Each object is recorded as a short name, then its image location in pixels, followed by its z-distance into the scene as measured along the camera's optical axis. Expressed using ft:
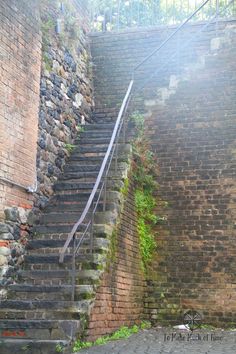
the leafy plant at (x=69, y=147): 31.70
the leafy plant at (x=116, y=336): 20.01
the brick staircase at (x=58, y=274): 19.95
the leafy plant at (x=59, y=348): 18.88
